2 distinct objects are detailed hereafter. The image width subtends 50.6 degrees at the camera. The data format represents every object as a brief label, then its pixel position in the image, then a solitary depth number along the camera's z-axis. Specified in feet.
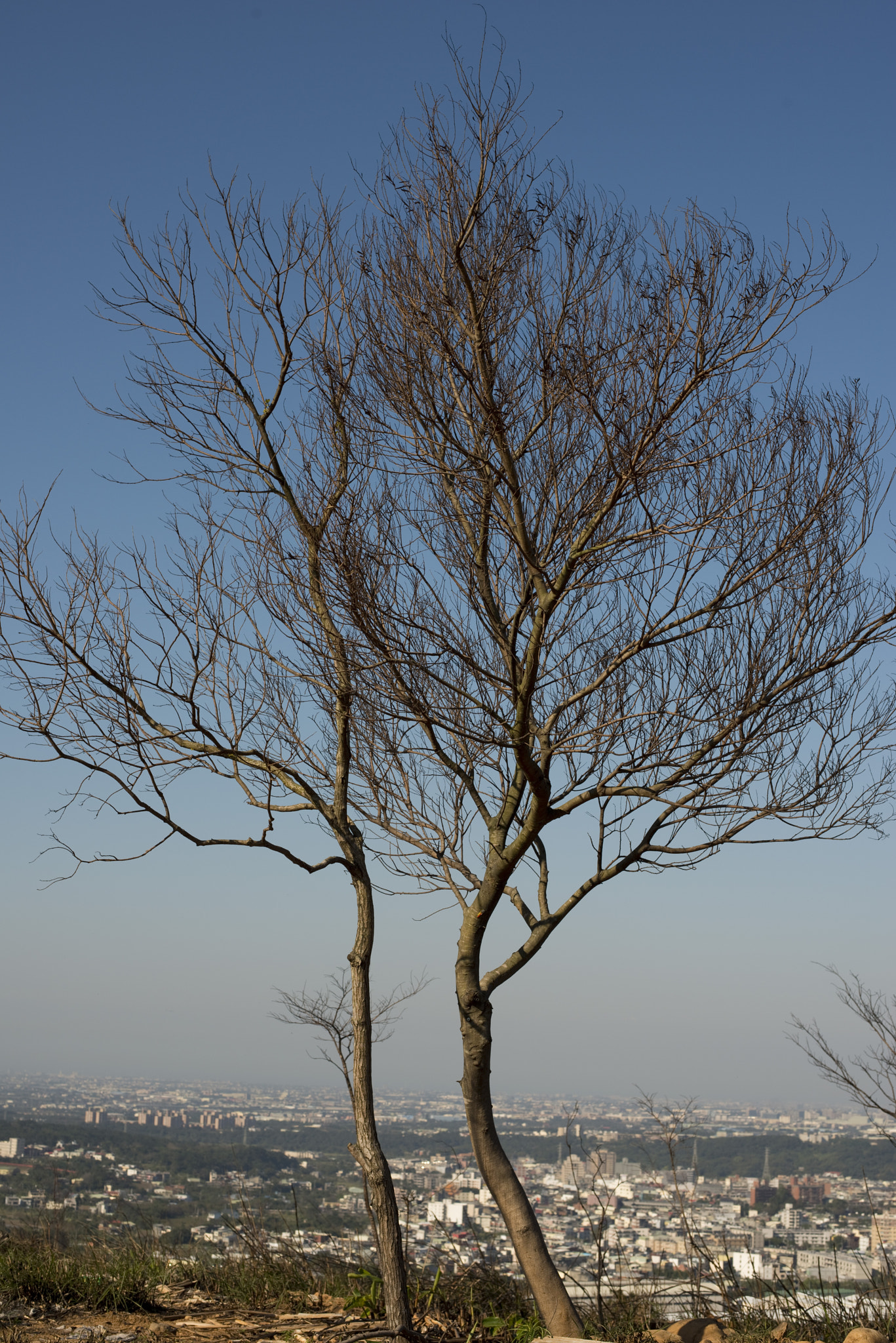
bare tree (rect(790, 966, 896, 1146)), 18.23
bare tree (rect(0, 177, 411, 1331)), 15.90
